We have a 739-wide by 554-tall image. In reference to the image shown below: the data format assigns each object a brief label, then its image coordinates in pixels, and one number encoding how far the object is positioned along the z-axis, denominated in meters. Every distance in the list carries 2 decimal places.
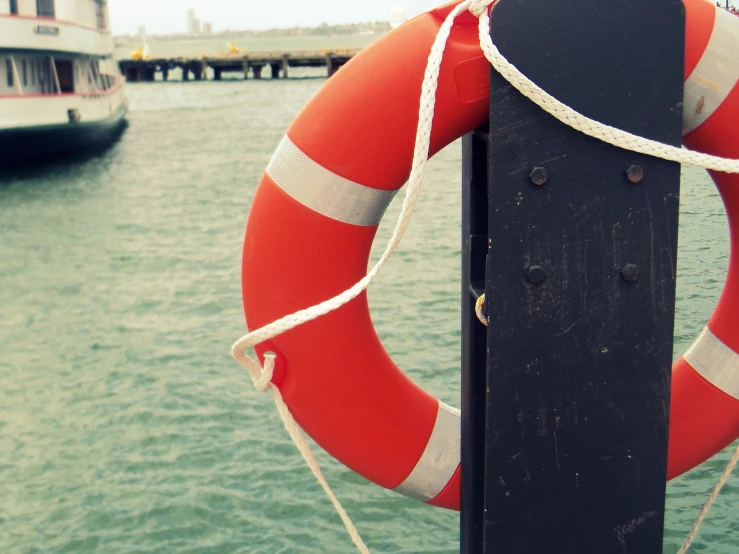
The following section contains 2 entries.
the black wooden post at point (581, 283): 1.62
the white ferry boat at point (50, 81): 16.30
